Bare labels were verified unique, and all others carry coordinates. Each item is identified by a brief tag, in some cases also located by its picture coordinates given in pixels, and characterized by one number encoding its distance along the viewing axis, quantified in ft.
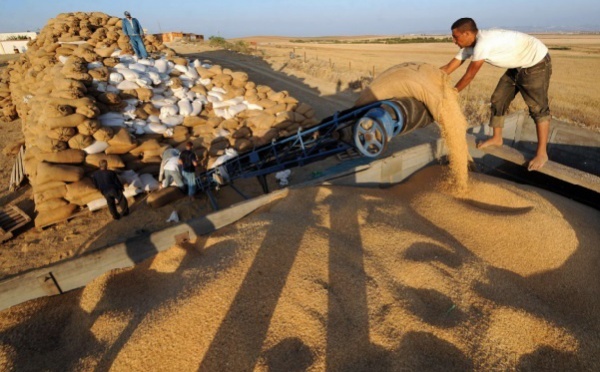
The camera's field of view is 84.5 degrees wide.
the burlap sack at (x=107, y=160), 20.40
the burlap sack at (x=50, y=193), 18.63
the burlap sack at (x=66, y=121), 19.90
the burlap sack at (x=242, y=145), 24.73
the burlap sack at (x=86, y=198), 19.30
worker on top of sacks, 29.07
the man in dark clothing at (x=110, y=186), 18.34
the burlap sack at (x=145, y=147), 22.45
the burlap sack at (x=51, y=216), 18.52
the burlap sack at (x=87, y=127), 20.71
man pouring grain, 10.63
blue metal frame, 10.40
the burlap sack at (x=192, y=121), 25.92
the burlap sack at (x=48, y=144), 19.57
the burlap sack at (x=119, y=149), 21.29
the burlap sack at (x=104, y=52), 28.55
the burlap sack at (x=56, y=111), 20.24
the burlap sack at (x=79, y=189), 19.03
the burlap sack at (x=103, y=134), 21.04
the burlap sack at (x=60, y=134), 19.88
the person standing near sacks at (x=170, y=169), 20.01
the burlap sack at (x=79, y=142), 20.38
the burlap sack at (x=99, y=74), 24.41
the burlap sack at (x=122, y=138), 21.43
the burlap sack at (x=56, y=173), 18.56
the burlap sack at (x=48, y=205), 18.57
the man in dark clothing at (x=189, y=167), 19.20
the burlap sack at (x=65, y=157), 19.40
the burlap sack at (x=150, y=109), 25.02
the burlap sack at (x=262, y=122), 25.81
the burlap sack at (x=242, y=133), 25.70
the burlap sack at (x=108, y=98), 23.54
